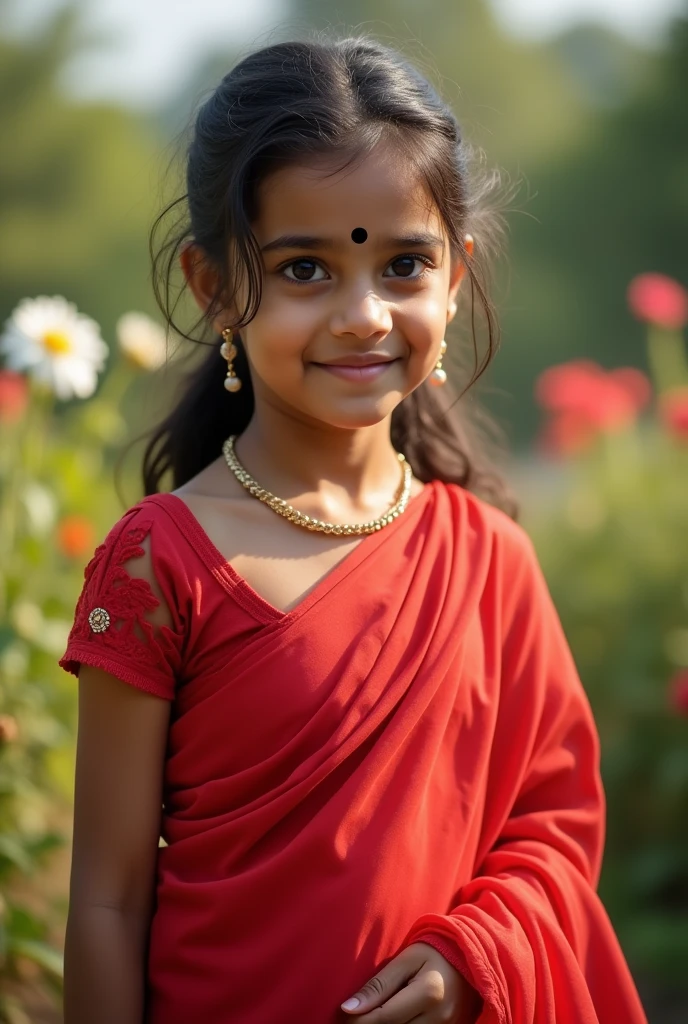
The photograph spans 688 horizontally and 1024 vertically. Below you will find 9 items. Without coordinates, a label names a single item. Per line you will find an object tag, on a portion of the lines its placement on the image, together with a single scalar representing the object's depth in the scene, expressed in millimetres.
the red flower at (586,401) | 4043
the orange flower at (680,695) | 3020
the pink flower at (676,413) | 3623
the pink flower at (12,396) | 3381
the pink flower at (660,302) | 3850
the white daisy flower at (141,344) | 2984
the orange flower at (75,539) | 3025
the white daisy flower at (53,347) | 2699
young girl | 1648
